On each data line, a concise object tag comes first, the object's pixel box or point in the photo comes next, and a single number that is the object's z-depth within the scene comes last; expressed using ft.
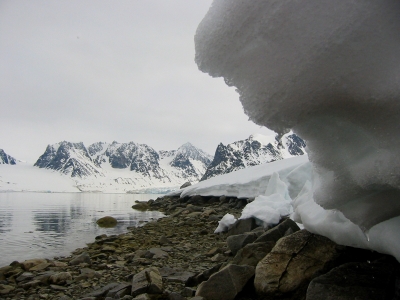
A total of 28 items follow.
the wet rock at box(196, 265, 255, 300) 8.71
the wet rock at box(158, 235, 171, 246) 20.53
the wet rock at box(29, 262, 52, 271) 15.35
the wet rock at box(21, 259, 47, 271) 15.69
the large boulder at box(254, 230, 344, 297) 8.16
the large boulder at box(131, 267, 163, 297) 9.79
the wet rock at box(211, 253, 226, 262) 14.07
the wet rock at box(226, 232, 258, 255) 13.00
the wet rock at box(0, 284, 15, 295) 11.96
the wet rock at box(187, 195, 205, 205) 52.63
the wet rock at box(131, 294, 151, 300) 8.90
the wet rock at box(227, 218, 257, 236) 17.06
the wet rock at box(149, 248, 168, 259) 16.08
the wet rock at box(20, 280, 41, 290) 12.49
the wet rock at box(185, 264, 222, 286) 10.64
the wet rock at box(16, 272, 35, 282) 13.75
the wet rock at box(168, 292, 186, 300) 8.99
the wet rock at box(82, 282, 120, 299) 10.55
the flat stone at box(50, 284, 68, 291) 12.01
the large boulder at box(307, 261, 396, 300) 6.30
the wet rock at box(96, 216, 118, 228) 37.24
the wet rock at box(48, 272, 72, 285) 12.83
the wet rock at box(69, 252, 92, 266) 16.17
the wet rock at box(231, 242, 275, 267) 10.26
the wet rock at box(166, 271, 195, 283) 11.25
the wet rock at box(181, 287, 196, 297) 9.42
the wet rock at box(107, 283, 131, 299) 9.96
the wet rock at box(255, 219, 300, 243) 11.32
